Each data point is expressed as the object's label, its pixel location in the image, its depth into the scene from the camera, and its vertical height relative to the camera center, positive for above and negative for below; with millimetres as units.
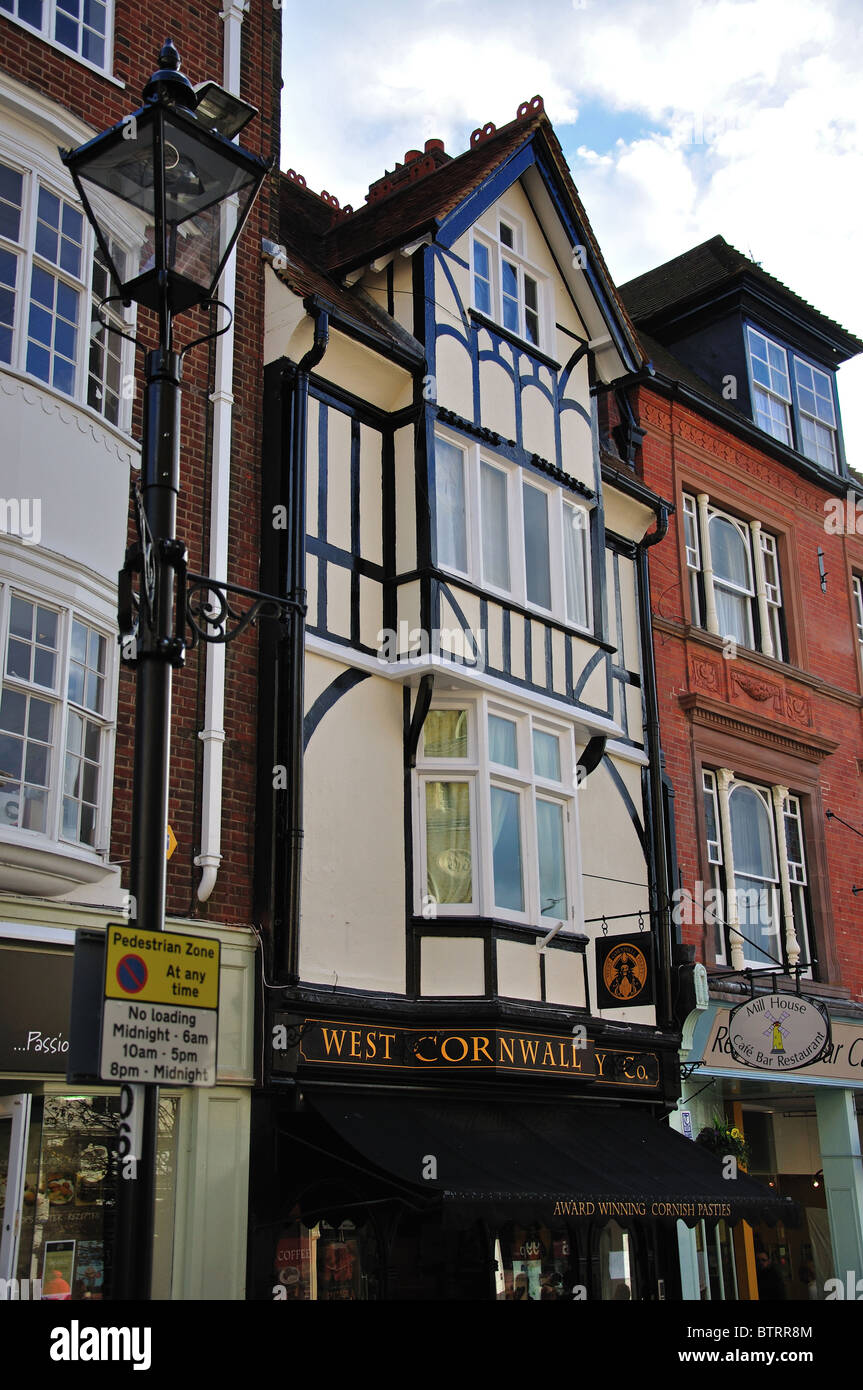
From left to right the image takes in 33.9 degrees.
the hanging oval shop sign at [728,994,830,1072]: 14203 +1855
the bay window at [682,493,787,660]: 18094 +8020
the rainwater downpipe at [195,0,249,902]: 10883 +5195
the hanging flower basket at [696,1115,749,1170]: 14852 +824
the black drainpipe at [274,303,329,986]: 11023 +4197
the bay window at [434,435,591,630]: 13359 +6444
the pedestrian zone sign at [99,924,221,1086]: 5383 +836
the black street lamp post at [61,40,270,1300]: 5953 +4196
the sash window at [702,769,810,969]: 16719 +4048
